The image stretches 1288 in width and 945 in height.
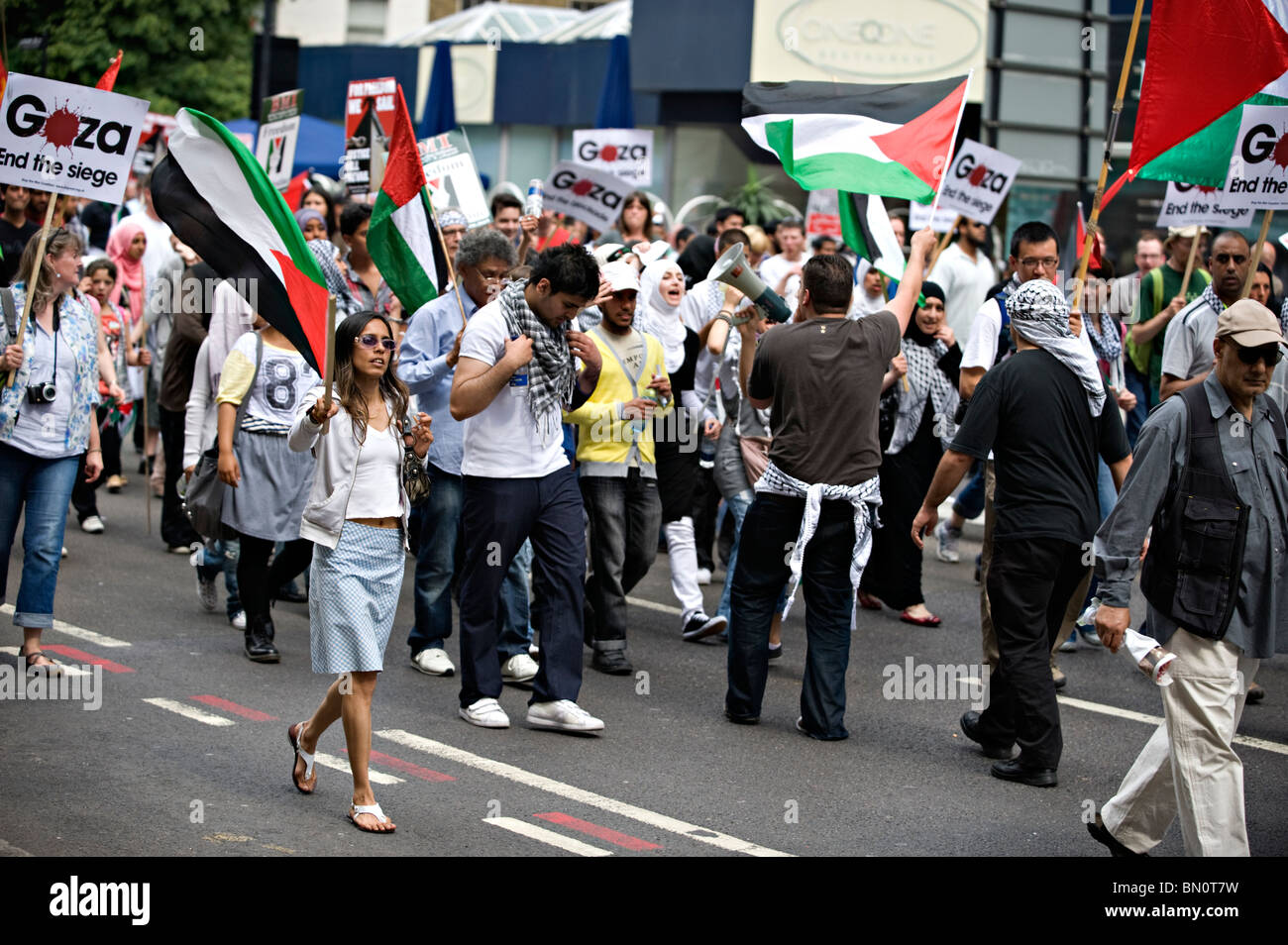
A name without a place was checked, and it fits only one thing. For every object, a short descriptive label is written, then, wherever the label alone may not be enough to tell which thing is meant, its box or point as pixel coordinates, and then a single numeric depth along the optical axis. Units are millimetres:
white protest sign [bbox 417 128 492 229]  11570
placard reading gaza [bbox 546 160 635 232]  13320
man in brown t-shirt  7363
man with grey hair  8234
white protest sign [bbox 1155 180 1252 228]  10547
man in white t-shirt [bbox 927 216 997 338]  12141
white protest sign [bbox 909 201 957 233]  13515
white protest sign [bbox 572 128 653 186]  15359
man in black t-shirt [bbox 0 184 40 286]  11328
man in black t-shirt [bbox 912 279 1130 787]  6727
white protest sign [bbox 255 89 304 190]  12633
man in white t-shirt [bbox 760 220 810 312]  14297
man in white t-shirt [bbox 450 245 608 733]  7156
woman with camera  7637
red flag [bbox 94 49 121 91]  8227
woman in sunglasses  5859
